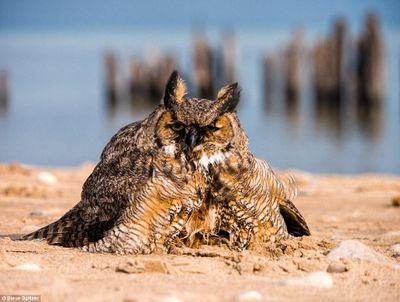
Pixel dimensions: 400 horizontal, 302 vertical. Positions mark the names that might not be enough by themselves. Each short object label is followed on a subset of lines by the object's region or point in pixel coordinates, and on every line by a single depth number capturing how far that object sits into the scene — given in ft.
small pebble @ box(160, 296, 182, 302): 31.00
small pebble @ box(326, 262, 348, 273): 38.93
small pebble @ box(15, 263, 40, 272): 37.78
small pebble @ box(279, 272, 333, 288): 35.86
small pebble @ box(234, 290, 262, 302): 32.35
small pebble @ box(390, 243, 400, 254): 46.19
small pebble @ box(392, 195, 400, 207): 65.46
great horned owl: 39.86
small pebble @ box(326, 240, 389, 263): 40.96
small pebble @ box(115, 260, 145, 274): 37.24
